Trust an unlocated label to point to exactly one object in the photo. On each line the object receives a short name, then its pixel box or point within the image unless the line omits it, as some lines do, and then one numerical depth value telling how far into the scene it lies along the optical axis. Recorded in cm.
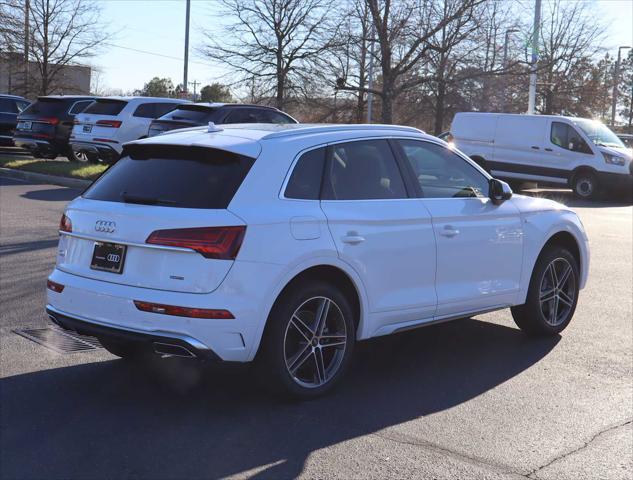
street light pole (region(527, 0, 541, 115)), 2733
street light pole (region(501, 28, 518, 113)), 2788
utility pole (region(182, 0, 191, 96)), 3509
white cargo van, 2064
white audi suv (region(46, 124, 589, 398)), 463
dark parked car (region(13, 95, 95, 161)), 2150
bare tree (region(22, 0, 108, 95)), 3509
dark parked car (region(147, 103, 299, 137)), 1622
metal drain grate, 609
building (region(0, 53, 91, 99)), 3572
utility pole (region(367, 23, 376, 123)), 3107
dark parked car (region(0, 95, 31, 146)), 2589
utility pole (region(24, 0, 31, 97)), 3225
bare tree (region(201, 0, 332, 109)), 2970
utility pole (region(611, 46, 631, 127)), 5061
